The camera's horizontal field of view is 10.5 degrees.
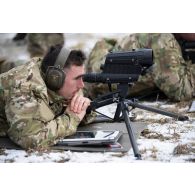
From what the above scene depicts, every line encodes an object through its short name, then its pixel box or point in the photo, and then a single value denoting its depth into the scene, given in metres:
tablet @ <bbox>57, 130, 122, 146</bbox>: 5.82
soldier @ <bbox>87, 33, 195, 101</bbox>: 8.72
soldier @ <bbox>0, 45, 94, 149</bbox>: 5.76
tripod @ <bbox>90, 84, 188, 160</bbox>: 6.11
